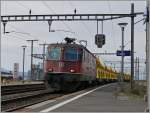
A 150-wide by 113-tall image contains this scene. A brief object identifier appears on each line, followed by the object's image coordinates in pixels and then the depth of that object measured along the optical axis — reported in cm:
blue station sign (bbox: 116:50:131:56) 3602
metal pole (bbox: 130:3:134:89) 3203
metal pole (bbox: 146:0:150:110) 1609
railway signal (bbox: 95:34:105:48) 3628
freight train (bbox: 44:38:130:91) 3027
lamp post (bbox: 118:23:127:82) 3569
